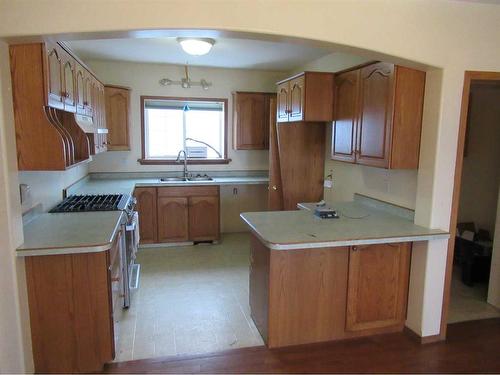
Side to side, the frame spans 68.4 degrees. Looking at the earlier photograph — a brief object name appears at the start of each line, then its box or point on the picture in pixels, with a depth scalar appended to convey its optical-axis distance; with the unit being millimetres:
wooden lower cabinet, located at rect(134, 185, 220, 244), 4809
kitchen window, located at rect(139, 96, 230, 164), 5305
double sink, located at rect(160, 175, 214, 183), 5094
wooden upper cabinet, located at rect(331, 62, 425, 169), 2590
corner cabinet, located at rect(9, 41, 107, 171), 2082
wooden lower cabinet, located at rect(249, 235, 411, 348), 2551
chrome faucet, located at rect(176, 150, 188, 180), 5309
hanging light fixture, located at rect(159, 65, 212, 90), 5152
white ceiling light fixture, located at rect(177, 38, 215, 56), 3565
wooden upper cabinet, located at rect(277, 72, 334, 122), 3508
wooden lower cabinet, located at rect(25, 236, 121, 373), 2207
